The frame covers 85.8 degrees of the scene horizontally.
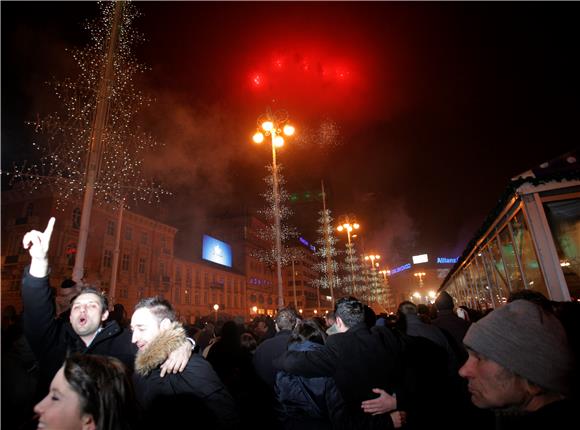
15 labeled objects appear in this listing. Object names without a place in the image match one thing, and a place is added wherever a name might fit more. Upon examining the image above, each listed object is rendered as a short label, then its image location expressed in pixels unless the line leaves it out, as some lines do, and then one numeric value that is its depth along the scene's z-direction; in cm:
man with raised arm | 274
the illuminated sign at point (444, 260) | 10506
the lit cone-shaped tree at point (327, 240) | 2350
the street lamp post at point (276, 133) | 1376
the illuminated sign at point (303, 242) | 11039
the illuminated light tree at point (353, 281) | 3046
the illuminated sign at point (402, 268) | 11464
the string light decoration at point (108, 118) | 884
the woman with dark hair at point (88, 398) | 179
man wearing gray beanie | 151
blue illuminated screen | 5672
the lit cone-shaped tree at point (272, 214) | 1608
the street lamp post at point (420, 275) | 10150
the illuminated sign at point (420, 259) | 11008
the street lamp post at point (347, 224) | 2627
